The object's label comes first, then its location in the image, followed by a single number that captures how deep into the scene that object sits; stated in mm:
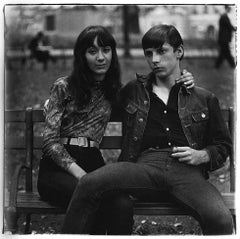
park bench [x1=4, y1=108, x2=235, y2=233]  2176
